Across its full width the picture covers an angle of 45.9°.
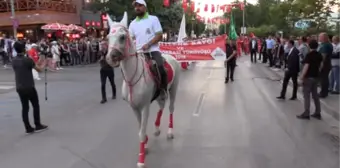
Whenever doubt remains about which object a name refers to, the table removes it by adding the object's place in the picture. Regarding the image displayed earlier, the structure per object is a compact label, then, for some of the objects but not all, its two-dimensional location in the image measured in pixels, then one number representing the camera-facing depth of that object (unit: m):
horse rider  6.77
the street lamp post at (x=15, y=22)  27.90
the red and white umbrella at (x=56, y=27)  29.45
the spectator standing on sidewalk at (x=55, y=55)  25.25
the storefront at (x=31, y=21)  35.94
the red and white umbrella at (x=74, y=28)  30.69
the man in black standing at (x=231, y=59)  17.83
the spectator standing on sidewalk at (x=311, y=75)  9.80
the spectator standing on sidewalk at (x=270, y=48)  26.05
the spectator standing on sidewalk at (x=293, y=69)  12.54
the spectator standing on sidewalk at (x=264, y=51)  28.98
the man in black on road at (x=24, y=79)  8.70
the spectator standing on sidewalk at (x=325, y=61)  12.52
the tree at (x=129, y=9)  34.69
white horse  5.68
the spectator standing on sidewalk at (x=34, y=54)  19.72
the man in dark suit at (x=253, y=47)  31.35
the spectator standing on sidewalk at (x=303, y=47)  14.11
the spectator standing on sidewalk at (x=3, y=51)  27.38
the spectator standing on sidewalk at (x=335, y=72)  13.54
